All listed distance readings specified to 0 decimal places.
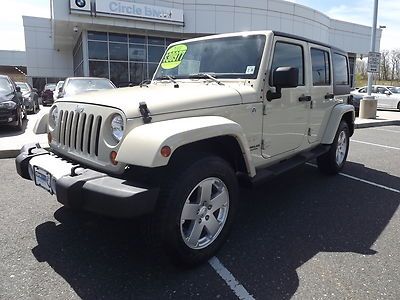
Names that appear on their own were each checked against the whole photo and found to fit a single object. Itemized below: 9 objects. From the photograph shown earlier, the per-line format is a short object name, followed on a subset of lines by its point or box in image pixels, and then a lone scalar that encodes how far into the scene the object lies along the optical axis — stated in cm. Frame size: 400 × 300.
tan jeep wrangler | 262
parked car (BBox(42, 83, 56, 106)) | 2167
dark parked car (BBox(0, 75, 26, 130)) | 920
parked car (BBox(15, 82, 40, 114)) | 1427
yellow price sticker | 452
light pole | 1488
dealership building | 2072
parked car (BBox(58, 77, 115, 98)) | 1039
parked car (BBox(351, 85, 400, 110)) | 2041
